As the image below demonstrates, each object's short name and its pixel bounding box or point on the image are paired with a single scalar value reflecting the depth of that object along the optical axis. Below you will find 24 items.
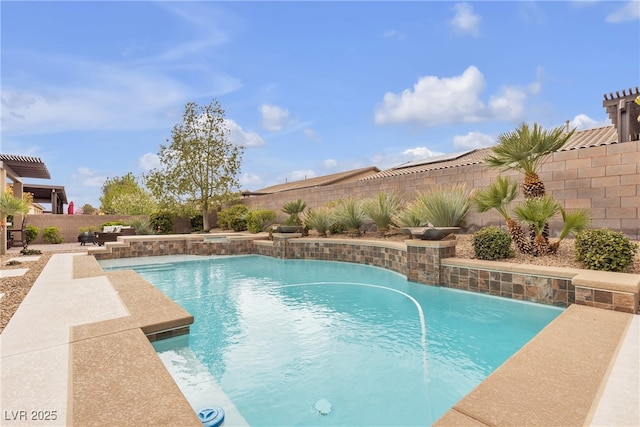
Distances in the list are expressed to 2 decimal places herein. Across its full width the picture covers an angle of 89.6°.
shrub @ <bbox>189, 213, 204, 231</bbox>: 17.12
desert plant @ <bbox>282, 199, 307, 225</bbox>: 11.53
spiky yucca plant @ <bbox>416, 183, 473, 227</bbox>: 6.75
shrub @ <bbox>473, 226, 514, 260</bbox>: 5.50
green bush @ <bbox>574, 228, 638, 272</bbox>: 4.19
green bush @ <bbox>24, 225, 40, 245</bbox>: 14.23
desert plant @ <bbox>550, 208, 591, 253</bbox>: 5.25
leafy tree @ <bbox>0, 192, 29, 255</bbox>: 8.56
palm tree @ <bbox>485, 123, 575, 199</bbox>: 5.48
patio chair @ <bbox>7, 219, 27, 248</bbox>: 10.83
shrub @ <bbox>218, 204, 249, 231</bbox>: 15.37
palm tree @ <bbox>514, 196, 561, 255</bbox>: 5.32
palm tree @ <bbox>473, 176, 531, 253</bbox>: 5.73
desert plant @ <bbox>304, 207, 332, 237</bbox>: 10.41
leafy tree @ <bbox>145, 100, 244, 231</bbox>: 15.68
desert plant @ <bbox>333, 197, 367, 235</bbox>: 9.63
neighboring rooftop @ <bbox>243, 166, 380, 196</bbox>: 21.53
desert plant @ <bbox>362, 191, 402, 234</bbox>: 8.89
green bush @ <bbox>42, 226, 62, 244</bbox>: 16.12
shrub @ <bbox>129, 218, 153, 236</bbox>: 15.43
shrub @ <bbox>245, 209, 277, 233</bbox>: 13.99
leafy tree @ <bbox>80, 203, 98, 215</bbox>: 37.66
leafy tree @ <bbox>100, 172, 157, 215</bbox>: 27.35
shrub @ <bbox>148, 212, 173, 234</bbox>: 15.90
